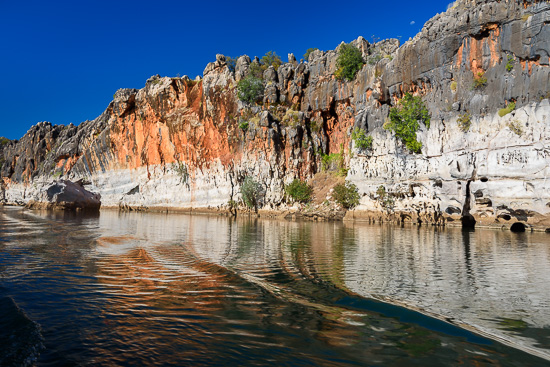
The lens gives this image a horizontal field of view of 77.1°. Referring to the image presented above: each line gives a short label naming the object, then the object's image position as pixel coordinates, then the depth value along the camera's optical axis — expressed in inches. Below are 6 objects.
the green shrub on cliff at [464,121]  1470.7
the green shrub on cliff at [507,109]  1336.1
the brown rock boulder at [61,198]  2785.4
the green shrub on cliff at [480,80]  1450.9
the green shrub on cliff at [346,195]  1881.2
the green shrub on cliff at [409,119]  1677.7
